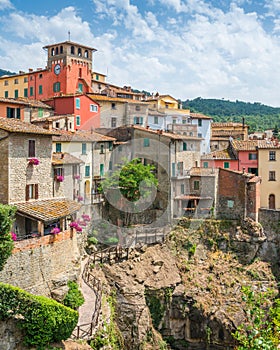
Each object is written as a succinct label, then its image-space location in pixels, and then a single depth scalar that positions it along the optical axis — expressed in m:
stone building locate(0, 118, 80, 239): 26.16
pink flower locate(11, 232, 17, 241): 23.58
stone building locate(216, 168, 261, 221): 45.19
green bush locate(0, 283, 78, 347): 21.05
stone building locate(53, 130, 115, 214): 39.12
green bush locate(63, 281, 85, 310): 25.08
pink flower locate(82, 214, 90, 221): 37.50
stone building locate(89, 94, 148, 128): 52.25
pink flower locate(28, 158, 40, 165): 27.80
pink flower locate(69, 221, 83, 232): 28.12
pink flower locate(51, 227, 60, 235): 25.91
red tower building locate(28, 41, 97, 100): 54.34
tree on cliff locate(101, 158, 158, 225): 41.34
